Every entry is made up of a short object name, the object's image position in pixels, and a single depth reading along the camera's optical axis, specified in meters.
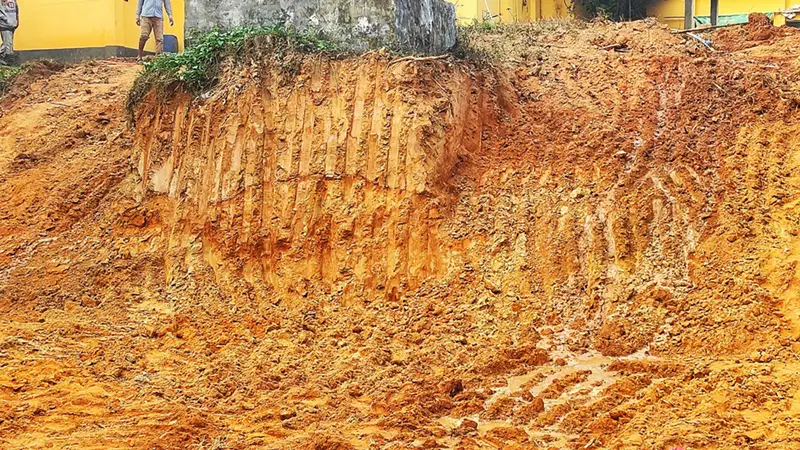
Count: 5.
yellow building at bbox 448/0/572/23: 15.50
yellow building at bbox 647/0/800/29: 17.17
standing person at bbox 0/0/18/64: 13.70
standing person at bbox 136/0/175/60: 13.31
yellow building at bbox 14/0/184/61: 14.52
